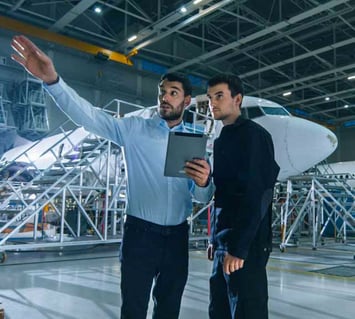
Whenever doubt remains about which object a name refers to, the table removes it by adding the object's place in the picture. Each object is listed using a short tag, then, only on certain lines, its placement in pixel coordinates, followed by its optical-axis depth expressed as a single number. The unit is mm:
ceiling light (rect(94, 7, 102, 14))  15000
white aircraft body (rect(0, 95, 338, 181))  8781
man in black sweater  1991
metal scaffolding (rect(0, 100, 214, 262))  7589
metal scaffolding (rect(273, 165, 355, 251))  9877
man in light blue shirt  2070
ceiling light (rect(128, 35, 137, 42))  16316
